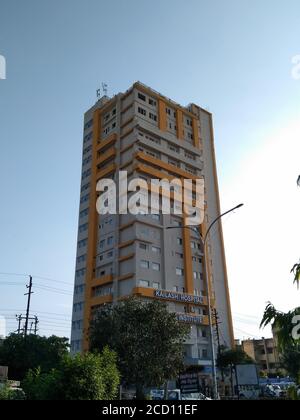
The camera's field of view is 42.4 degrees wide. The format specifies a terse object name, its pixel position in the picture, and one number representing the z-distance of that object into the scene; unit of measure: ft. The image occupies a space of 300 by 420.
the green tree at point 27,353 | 163.02
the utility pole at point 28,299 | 183.50
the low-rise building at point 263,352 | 326.65
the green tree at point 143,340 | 101.65
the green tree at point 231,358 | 183.01
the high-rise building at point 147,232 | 196.13
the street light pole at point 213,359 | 65.61
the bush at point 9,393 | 55.98
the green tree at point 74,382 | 48.85
